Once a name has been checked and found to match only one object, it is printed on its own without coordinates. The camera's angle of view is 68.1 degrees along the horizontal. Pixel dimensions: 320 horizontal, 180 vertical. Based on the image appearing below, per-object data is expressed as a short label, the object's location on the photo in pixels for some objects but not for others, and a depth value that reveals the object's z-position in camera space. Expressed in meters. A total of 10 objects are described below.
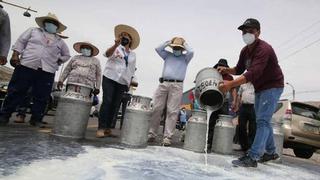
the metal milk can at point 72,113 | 3.16
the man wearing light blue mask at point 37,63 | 3.78
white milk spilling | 3.38
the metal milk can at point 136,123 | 3.23
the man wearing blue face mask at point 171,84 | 3.86
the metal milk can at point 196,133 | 3.46
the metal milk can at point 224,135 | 3.65
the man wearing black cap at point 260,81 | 2.94
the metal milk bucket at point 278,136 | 3.81
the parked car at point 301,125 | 6.28
